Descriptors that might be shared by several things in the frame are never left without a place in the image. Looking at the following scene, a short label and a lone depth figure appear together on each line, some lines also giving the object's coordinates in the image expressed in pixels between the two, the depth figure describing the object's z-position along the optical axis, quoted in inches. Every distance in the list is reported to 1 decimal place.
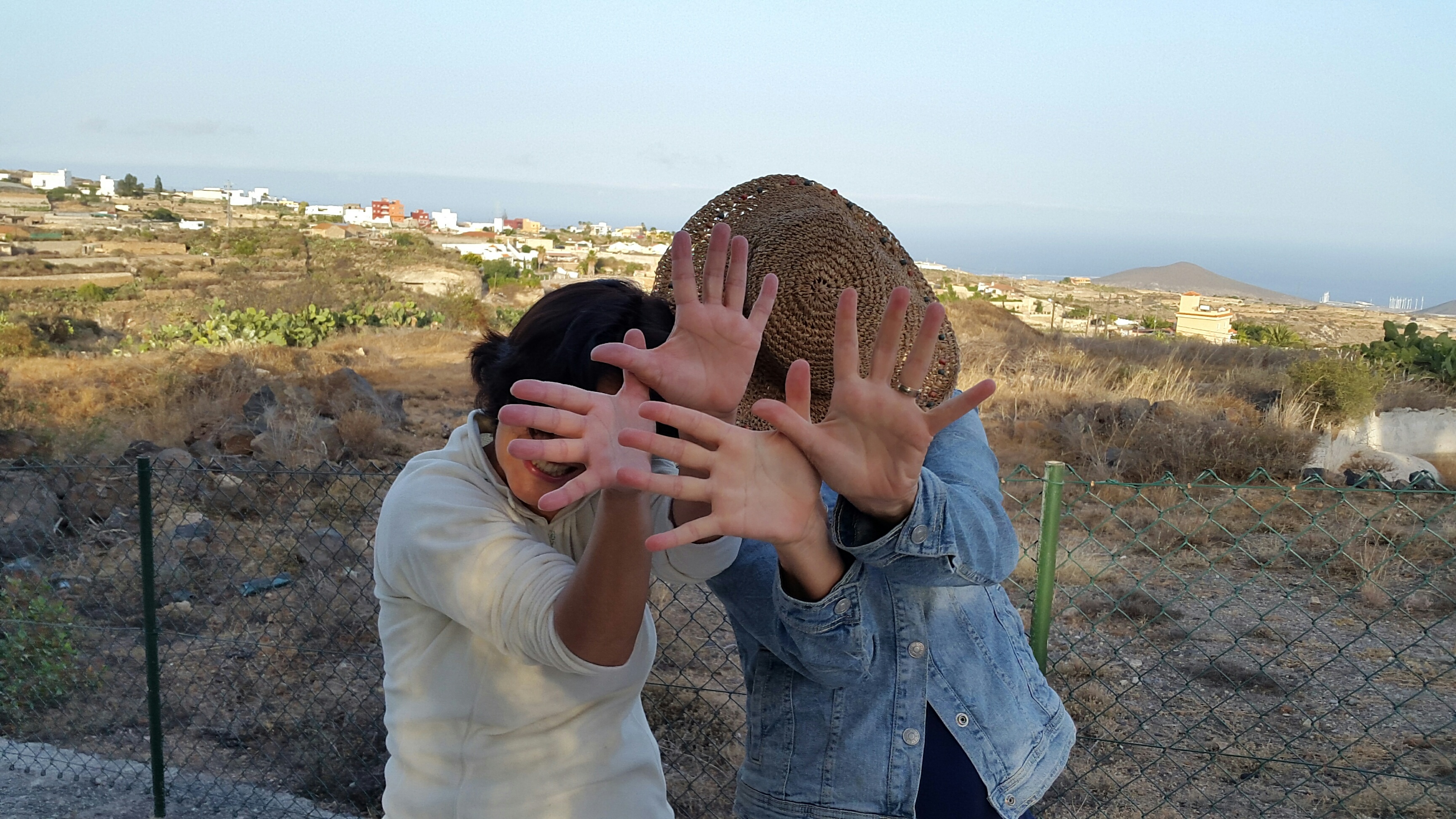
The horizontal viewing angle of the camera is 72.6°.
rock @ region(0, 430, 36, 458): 350.0
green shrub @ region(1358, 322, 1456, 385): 526.6
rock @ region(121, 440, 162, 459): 339.3
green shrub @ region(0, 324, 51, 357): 661.3
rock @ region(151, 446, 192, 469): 315.3
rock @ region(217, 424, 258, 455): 374.3
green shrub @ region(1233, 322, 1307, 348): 946.1
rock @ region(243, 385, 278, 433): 408.8
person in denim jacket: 43.0
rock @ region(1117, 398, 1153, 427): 406.9
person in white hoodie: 48.8
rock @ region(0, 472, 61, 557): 258.1
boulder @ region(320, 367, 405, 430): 439.2
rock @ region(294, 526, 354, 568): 245.9
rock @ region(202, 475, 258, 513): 300.2
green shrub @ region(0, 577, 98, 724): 181.2
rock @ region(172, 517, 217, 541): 265.1
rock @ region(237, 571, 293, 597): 232.7
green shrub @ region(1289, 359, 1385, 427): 427.8
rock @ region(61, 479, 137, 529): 286.5
